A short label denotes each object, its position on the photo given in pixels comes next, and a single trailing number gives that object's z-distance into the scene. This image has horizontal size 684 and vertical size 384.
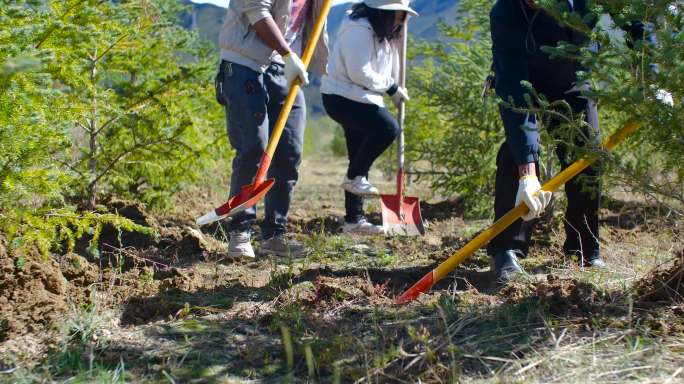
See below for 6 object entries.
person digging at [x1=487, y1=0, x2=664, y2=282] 3.32
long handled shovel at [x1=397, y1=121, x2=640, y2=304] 3.10
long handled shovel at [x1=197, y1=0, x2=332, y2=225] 3.87
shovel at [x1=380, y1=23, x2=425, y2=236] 5.19
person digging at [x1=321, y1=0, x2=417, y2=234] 5.14
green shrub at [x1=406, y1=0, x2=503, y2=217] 5.86
